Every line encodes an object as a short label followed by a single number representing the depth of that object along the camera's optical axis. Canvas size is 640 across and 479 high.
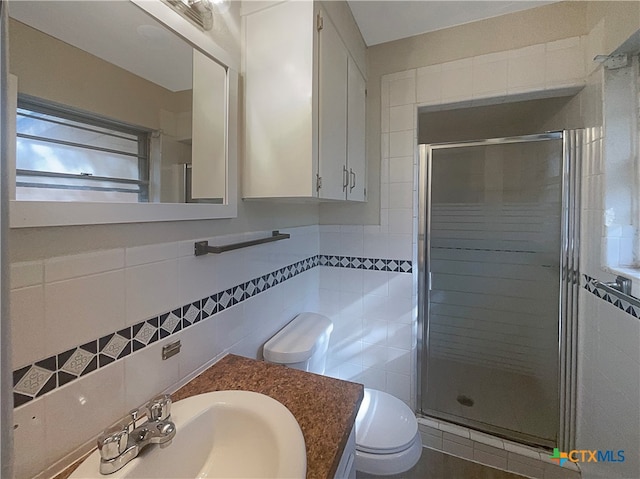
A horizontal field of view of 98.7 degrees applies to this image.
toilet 1.20
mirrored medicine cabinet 0.57
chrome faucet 0.54
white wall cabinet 1.01
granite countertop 0.63
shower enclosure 1.55
